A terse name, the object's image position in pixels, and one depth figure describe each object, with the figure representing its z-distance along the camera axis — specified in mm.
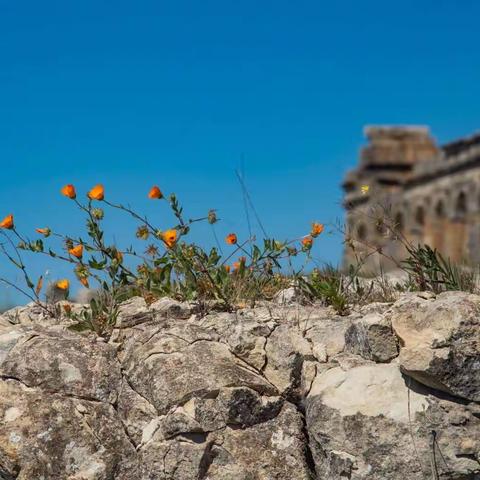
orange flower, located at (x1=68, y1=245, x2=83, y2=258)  10089
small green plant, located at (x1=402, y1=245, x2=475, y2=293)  9811
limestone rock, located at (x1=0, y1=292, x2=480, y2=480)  7950
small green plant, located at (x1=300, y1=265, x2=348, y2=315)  9890
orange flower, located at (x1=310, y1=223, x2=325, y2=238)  10688
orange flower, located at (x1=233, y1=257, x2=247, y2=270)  10447
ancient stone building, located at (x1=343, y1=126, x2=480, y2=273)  63260
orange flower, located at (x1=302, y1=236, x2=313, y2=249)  10696
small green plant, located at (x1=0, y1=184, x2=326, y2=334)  10018
